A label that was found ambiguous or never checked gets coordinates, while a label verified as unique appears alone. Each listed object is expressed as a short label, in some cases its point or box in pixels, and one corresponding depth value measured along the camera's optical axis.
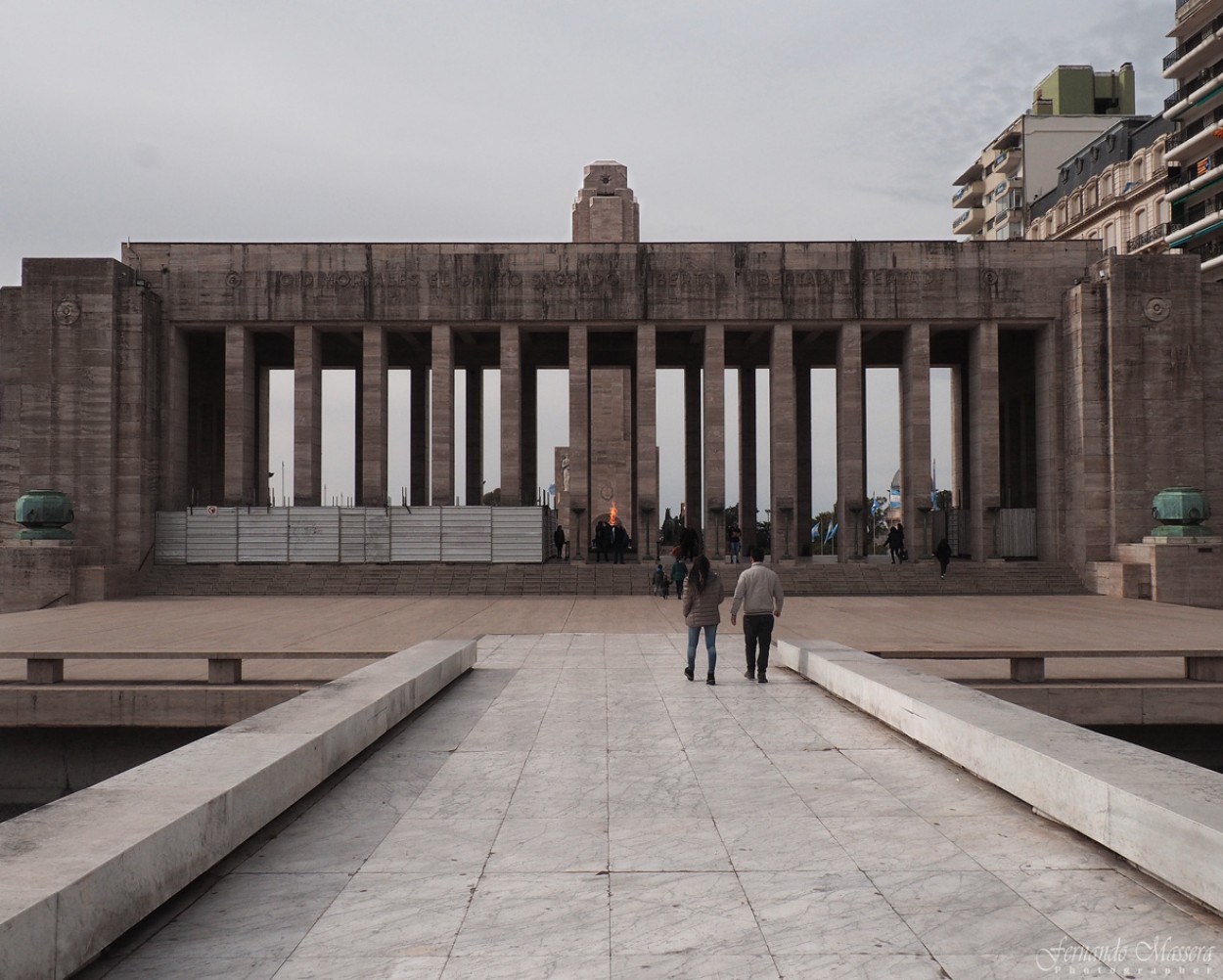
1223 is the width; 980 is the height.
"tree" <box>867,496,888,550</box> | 65.19
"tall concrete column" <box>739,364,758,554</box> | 42.88
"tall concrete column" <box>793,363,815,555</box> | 42.03
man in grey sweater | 11.26
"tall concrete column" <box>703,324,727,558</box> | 34.94
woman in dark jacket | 11.57
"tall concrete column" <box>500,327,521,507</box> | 35.06
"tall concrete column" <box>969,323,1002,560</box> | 34.88
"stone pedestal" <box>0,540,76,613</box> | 28.25
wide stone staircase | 31.25
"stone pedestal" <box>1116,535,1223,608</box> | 27.92
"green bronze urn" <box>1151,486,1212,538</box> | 28.36
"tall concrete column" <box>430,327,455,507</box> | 35.09
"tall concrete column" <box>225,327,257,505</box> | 34.84
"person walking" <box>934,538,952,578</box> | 31.88
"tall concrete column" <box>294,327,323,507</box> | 34.75
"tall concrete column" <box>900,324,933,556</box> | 34.69
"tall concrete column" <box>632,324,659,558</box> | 35.06
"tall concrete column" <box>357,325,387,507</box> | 35.06
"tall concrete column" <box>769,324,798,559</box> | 35.22
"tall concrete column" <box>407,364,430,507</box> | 42.91
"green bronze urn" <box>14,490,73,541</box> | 29.27
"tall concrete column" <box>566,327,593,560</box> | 35.19
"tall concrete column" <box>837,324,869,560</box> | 35.22
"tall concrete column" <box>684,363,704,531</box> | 42.97
